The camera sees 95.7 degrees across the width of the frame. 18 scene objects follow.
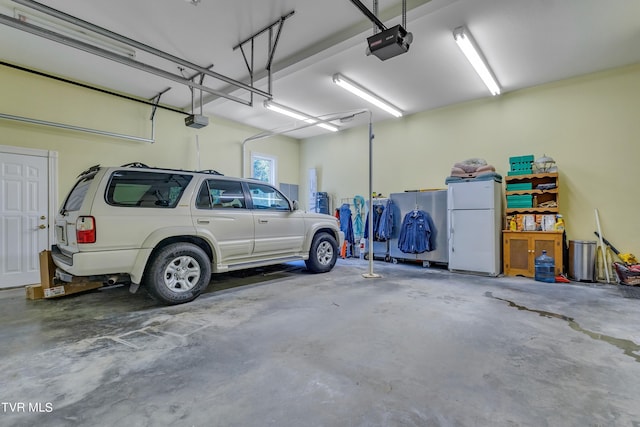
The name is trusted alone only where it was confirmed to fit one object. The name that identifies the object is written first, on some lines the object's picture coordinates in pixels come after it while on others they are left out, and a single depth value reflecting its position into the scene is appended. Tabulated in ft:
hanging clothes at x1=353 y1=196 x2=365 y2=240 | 26.55
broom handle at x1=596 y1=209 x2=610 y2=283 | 16.44
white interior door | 15.35
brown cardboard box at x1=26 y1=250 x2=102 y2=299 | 12.58
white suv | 10.19
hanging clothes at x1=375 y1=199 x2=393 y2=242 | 22.93
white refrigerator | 17.93
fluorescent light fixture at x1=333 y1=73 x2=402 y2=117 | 17.78
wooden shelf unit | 17.37
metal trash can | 16.35
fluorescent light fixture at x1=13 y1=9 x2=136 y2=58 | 12.32
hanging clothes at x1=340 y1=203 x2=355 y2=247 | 26.48
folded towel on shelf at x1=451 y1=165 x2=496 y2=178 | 18.52
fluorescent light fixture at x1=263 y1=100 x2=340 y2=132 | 21.95
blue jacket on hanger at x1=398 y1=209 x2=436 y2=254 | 20.94
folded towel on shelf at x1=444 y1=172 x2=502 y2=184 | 18.07
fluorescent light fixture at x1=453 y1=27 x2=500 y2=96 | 13.18
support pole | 16.98
